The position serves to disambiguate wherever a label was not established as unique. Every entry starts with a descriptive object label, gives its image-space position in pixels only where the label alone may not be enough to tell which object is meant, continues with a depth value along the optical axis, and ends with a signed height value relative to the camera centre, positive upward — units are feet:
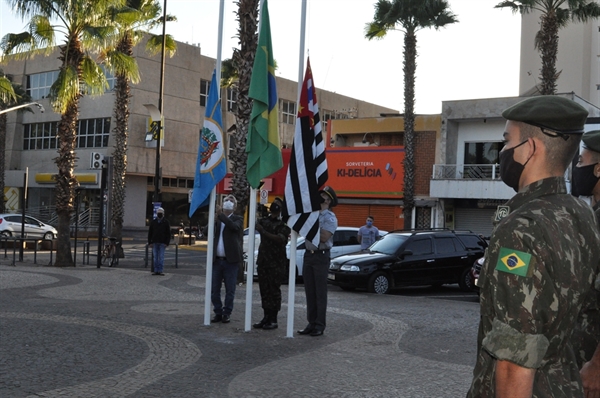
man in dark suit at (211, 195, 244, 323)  38.14 -2.40
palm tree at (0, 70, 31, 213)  101.34 +16.50
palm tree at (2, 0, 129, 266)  74.23 +15.48
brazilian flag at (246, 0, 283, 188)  36.01 +4.66
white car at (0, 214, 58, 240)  119.14 -3.34
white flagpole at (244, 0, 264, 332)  35.50 -2.25
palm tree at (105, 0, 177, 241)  83.24 +15.26
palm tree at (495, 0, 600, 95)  94.94 +27.45
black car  57.82 -3.23
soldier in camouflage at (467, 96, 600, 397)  7.80 -0.40
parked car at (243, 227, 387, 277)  70.90 -2.21
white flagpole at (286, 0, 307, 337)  34.32 -1.46
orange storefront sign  124.16 +8.45
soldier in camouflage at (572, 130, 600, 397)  10.48 -1.25
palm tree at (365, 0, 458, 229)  108.27 +29.61
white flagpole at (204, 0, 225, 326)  37.01 -0.86
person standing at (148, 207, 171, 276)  67.97 -2.34
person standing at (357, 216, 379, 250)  71.20 -1.50
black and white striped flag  34.78 +2.11
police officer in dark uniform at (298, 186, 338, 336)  35.22 -2.69
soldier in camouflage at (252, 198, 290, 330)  36.50 -2.40
